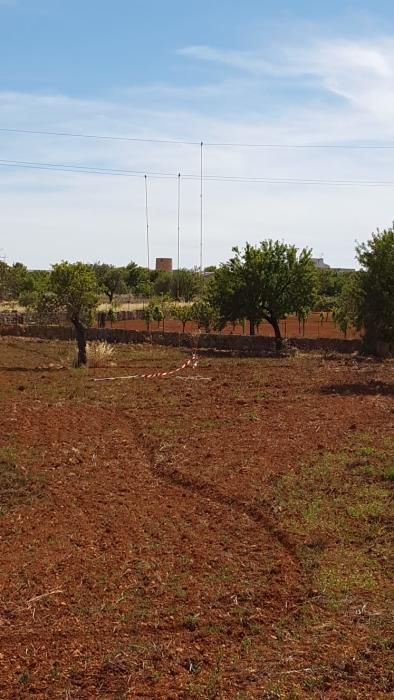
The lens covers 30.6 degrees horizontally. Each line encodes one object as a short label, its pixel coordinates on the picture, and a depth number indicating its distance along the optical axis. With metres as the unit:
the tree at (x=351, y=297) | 31.22
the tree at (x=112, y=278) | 102.88
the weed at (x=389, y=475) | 11.25
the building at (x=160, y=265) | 197.88
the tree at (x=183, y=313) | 51.51
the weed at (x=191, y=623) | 6.45
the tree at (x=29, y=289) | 73.22
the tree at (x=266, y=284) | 37.00
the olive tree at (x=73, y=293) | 28.17
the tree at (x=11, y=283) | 68.50
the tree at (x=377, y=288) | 30.09
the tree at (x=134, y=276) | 111.88
